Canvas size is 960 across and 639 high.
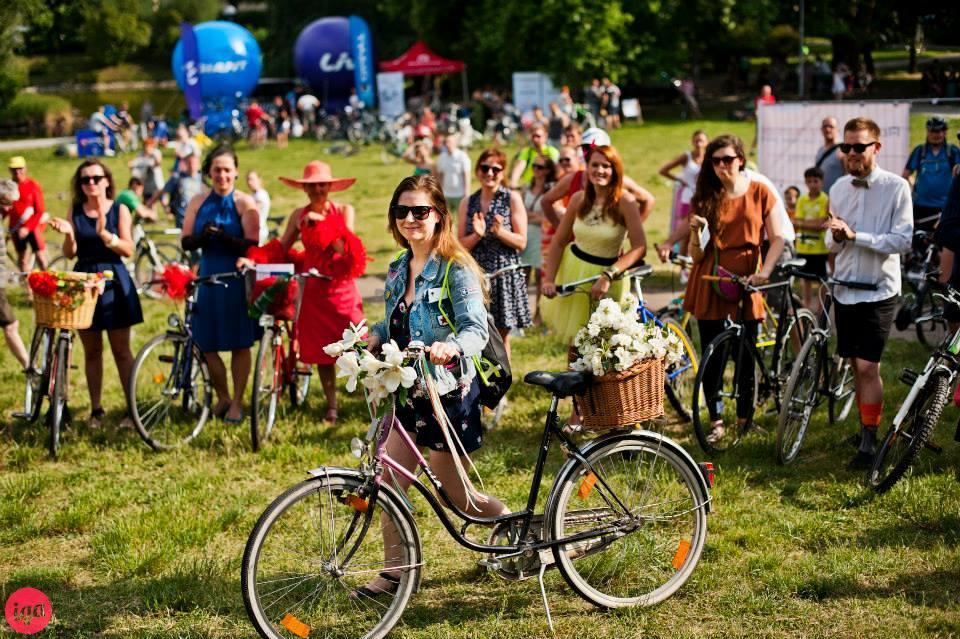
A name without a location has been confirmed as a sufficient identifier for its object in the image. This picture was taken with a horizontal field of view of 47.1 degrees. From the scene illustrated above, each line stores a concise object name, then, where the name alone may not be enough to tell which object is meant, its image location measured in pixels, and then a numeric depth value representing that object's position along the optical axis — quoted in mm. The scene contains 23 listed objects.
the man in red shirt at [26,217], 11812
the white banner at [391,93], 37469
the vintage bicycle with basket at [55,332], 6789
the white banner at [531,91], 37219
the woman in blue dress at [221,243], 7410
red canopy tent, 41000
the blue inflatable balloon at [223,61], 39844
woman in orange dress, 6602
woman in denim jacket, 4543
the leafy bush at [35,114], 46156
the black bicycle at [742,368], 6660
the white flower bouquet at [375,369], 4121
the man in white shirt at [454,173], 13094
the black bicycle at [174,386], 7379
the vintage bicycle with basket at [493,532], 4355
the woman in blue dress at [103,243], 7367
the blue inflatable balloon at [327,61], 43219
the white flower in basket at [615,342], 4523
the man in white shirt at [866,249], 6137
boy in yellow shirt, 10086
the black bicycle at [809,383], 6434
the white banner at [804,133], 12719
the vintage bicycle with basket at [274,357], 7211
